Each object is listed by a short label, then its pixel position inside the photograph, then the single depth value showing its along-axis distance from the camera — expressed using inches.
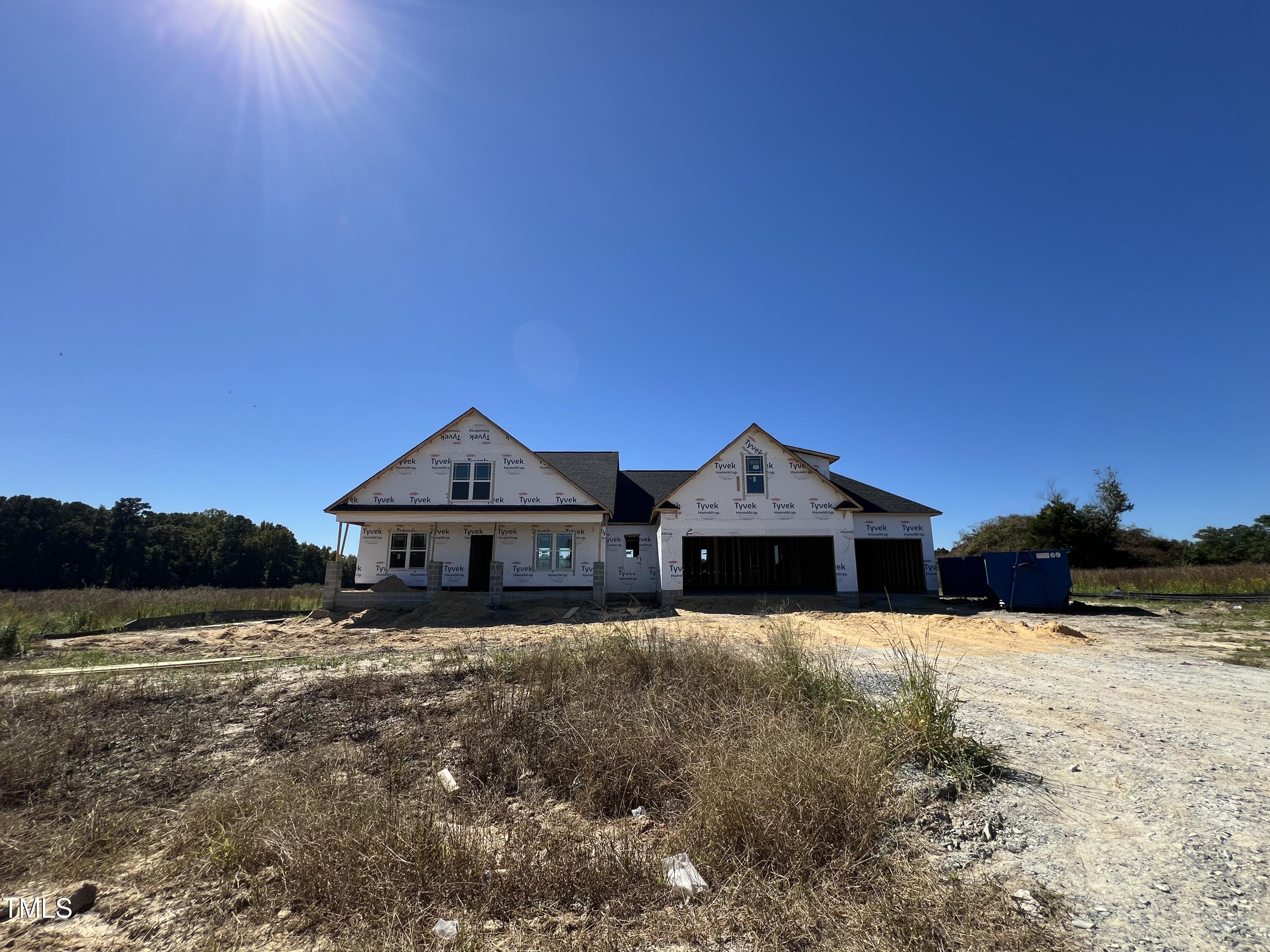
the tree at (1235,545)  1486.2
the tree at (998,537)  1656.0
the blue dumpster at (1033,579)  703.1
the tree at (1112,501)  1701.5
